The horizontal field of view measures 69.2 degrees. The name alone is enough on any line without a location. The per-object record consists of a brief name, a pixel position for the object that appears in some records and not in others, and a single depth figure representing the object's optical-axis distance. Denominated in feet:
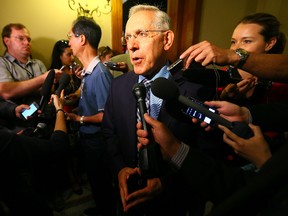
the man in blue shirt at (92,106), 5.69
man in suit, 3.81
